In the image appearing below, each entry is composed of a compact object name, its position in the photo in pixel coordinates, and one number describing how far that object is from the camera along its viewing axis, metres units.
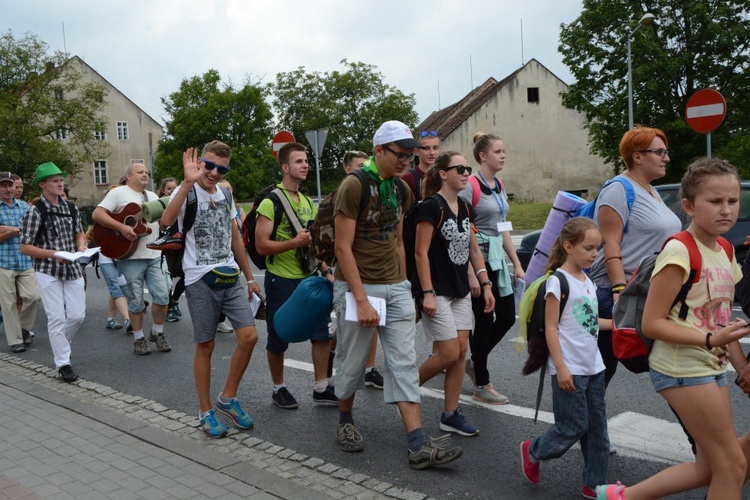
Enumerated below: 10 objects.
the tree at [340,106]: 60.22
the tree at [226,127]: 56.28
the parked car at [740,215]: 9.56
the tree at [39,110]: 45.75
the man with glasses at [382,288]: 4.39
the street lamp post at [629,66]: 24.54
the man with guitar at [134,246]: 8.04
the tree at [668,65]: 29.78
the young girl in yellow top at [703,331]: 3.00
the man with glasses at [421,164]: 5.95
